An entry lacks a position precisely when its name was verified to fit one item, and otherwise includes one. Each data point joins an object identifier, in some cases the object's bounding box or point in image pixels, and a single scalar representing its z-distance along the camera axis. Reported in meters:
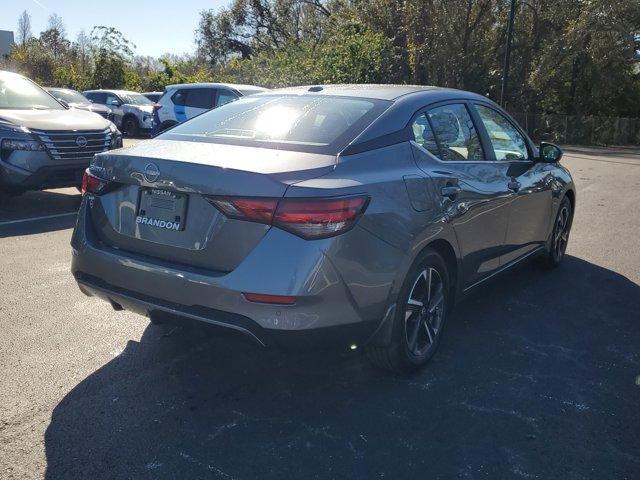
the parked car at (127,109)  20.84
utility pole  23.71
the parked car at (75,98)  18.73
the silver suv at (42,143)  7.43
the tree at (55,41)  58.69
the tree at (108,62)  35.12
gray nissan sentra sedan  2.87
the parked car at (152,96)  25.80
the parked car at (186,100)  14.99
